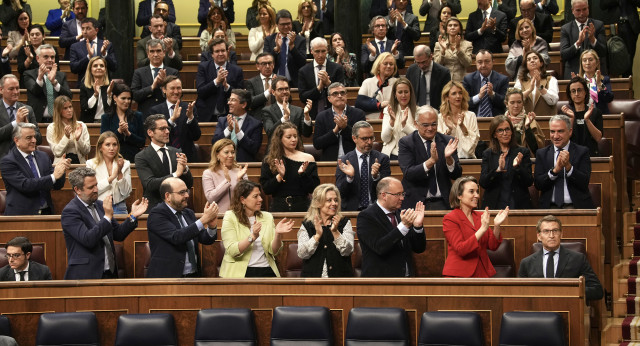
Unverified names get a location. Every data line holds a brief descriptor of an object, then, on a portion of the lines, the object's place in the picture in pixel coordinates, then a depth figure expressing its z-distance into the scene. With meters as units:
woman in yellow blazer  12.03
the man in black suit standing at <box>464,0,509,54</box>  18.81
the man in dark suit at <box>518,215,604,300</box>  11.55
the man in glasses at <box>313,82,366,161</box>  14.84
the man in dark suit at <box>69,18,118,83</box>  18.34
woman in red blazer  11.59
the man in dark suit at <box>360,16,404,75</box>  17.94
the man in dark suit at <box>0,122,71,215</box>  13.82
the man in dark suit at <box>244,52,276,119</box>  16.34
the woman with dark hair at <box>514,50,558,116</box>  15.80
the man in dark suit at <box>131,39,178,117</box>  16.48
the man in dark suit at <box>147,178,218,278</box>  11.99
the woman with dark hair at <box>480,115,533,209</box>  13.41
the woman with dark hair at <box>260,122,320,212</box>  13.55
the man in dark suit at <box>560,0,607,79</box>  17.77
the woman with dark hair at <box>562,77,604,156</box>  14.50
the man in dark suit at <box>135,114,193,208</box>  13.77
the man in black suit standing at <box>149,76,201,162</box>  15.34
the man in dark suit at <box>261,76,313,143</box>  15.40
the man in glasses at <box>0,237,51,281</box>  12.20
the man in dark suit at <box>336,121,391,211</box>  13.41
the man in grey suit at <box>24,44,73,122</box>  16.95
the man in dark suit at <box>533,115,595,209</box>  13.38
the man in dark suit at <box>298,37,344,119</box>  16.52
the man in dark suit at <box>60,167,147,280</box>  12.00
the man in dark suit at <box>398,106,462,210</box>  13.27
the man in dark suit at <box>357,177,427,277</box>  11.55
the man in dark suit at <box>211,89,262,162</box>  15.28
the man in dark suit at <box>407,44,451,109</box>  16.23
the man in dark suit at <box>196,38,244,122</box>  16.86
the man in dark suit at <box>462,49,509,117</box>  15.99
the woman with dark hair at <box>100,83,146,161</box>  15.45
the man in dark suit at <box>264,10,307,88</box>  17.97
